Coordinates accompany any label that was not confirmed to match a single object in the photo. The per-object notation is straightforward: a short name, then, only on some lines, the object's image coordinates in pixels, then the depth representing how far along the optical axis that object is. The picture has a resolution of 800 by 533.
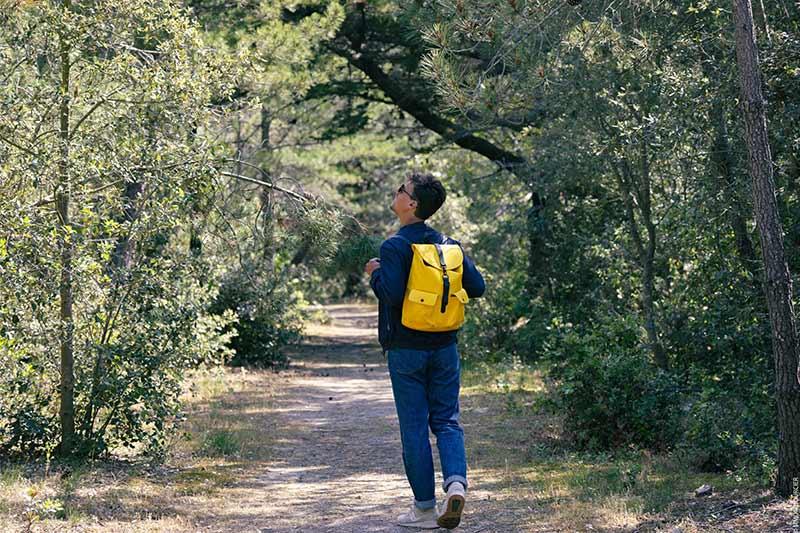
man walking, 10.81
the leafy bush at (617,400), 15.69
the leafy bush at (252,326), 30.52
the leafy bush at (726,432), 13.01
